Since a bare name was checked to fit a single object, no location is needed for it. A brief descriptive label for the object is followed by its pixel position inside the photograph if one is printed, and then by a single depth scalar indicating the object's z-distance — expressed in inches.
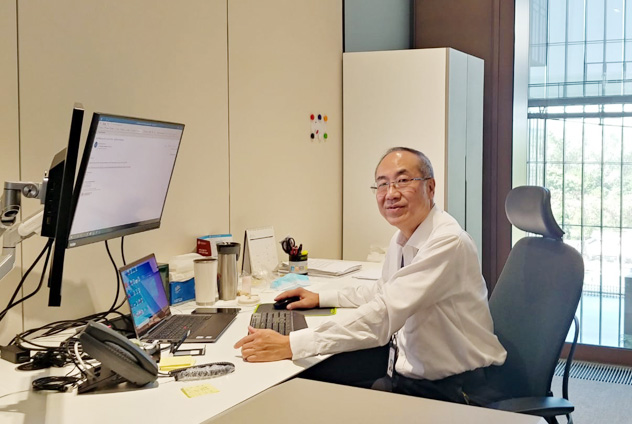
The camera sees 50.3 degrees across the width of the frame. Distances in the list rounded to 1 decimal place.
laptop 79.5
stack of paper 120.6
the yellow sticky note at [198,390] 62.3
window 160.2
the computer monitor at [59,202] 49.2
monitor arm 59.0
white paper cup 97.2
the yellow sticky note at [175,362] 69.5
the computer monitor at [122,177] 73.2
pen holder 121.3
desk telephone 61.5
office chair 74.7
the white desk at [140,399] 56.8
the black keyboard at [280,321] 84.5
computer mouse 96.1
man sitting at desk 75.2
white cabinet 148.9
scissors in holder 123.5
